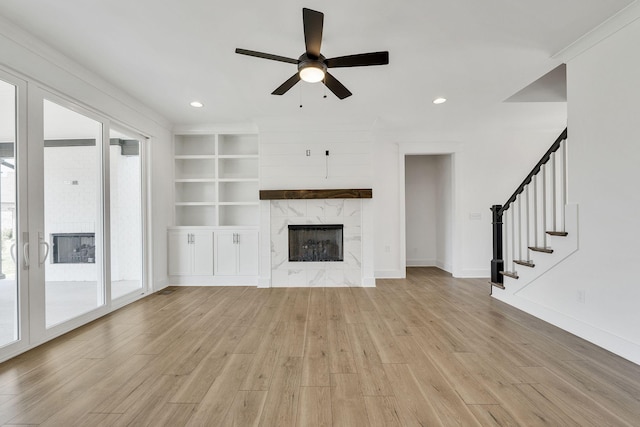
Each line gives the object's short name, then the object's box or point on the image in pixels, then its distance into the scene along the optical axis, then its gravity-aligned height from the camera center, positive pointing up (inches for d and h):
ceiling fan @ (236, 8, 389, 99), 78.4 +47.8
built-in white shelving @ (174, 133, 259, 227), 200.7 +25.8
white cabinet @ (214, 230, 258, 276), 184.4 -26.6
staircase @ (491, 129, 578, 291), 109.3 -10.9
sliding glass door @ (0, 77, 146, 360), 92.5 -0.6
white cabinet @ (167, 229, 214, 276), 184.4 -26.1
